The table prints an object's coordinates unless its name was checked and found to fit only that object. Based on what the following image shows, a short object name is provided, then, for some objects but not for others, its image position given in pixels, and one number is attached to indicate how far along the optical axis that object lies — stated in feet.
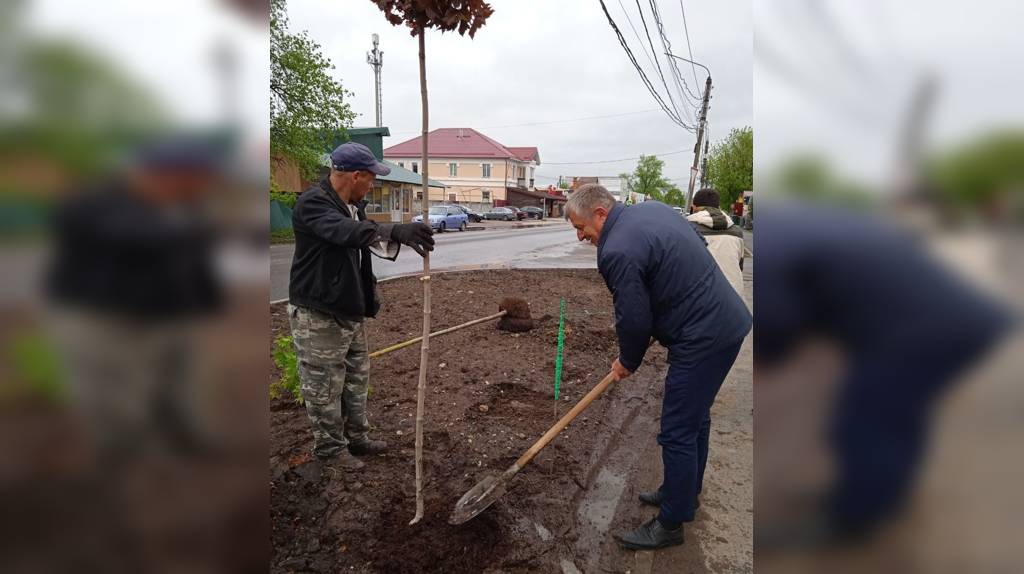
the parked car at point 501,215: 146.41
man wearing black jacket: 9.42
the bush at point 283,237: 65.65
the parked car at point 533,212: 178.87
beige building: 194.70
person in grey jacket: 14.30
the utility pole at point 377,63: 101.55
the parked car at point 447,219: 93.60
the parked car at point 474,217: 130.62
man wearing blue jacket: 8.55
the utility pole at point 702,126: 75.66
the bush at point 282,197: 57.49
